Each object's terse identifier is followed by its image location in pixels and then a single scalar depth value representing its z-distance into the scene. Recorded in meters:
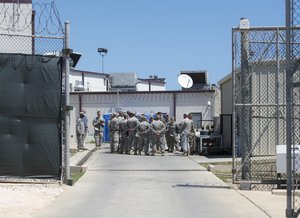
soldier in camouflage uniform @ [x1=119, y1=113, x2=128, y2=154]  22.75
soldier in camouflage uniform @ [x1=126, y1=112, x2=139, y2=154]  22.45
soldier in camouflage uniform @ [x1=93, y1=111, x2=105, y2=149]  25.89
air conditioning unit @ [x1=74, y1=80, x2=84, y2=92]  37.75
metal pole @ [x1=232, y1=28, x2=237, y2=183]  11.69
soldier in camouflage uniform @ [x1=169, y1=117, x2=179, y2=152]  24.66
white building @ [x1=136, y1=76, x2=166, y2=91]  48.94
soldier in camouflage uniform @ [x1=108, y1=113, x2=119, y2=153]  23.23
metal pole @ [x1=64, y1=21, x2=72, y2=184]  11.12
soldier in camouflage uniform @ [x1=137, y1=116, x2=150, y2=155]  22.36
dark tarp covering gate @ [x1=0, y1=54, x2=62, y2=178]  10.94
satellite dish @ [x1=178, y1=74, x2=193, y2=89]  33.70
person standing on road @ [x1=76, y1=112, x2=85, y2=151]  23.67
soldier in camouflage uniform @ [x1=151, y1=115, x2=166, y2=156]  22.46
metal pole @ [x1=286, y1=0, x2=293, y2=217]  6.32
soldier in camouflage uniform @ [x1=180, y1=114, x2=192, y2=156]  21.94
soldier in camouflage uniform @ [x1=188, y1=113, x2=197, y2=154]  23.30
